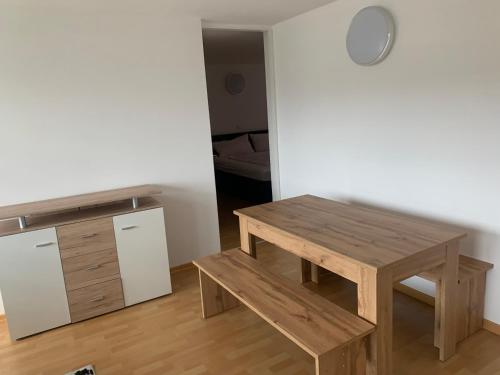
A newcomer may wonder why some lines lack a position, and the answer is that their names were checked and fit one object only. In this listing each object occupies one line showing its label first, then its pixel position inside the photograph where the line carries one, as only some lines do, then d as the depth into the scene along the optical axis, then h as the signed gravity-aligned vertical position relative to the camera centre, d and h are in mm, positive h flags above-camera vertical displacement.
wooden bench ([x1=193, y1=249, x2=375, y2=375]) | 1636 -983
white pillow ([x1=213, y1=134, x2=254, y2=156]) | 6438 -591
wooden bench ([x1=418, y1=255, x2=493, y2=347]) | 2166 -1131
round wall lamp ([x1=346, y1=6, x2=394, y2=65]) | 2582 +447
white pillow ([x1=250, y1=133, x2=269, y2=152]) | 6679 -563
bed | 5246 -798
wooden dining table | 1776 -721
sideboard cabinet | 2529 -985
